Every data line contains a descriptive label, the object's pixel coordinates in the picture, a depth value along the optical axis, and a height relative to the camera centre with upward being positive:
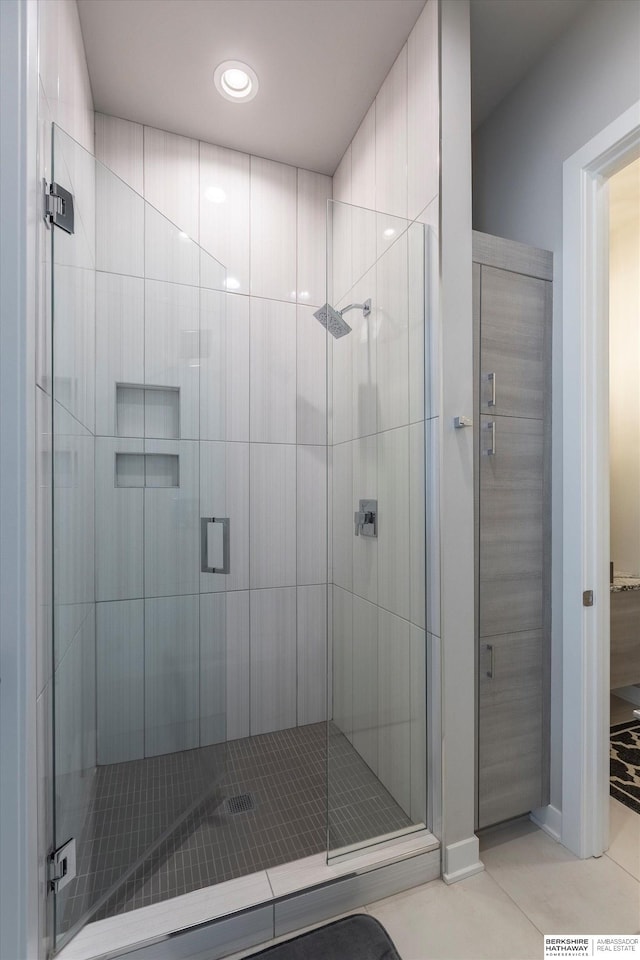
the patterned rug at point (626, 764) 1.85 -1.27
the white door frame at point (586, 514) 1.53 -0.10
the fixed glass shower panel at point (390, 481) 1.50 +0.01
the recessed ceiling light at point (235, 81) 1.71 +1.55
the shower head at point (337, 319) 1.51 +0.56
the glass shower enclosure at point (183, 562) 1.21 -0.25
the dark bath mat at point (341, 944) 1.16 -1.19
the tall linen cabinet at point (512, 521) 1.56 -0.13
